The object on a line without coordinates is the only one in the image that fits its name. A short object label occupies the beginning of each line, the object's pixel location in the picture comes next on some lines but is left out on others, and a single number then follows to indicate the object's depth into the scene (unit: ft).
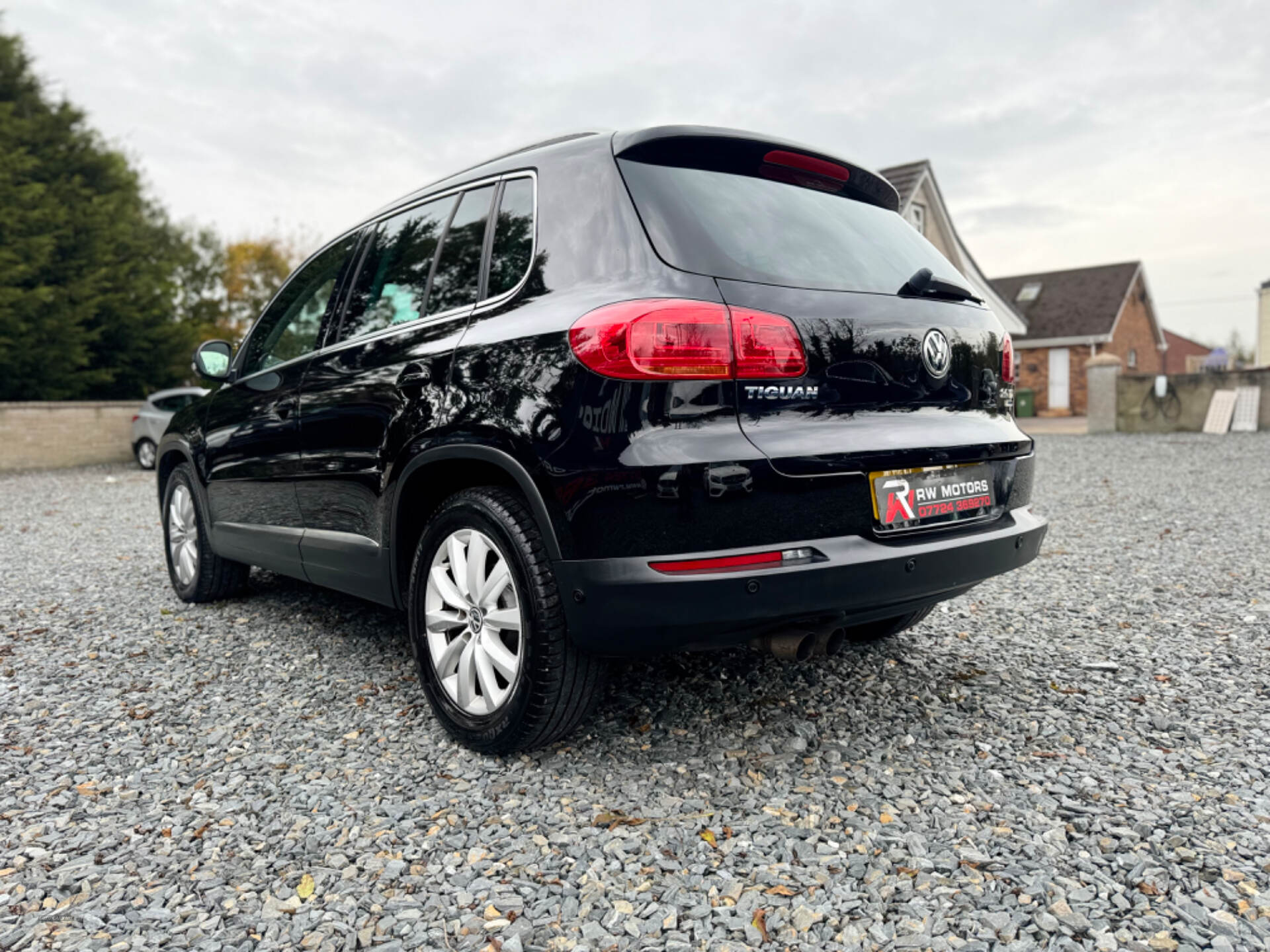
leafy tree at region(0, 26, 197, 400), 62.49
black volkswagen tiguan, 7.45
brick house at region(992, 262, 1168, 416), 104.01
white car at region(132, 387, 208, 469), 56.54
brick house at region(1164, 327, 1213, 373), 171.42
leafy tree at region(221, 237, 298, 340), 114.21
